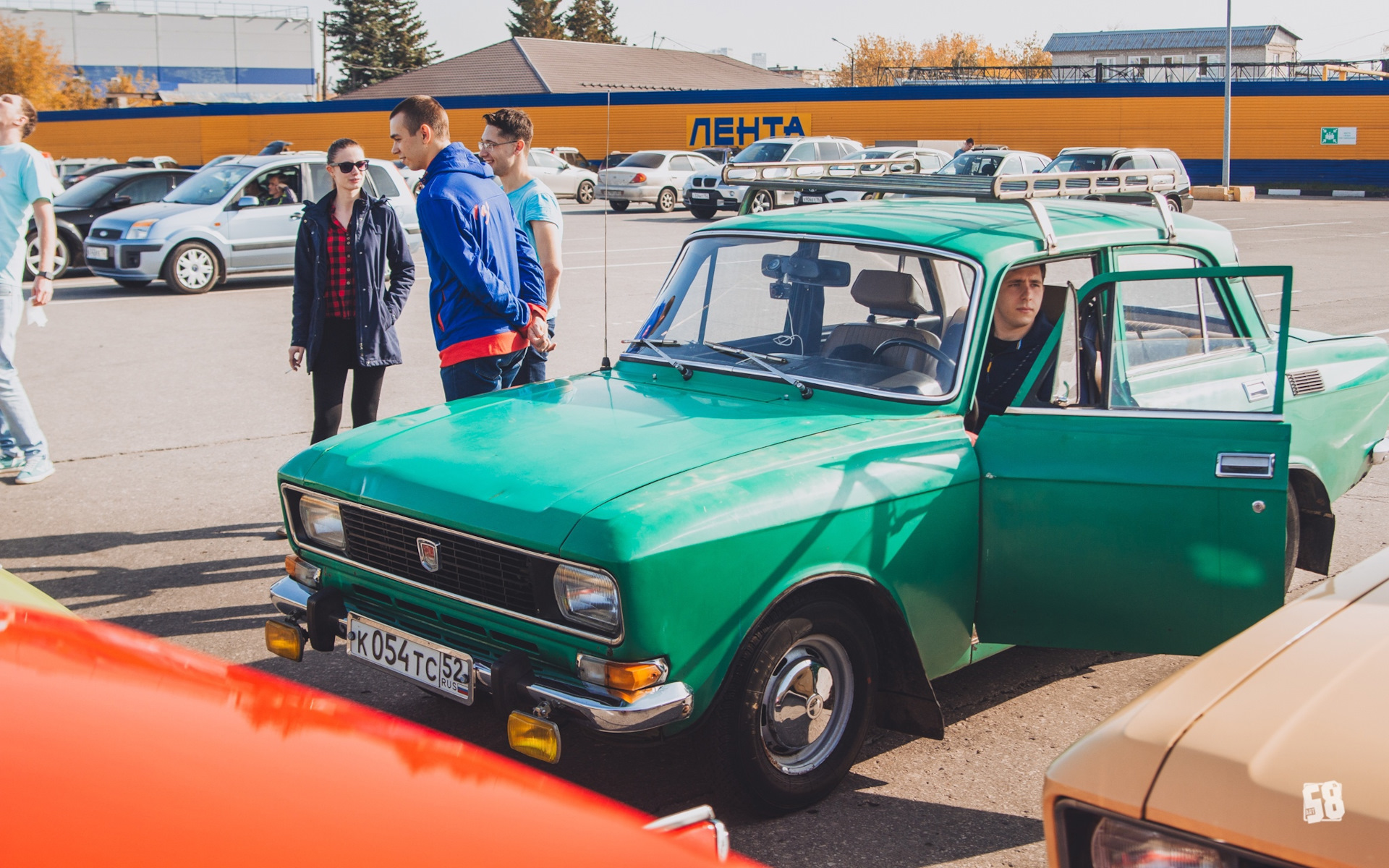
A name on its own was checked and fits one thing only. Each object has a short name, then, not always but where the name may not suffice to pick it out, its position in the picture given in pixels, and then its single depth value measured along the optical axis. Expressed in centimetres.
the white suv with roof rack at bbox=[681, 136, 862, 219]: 2625
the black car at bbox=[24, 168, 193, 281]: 1648
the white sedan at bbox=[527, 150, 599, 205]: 3288
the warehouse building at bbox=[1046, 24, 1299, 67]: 8512
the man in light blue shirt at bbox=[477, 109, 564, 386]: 575
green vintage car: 308
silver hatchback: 1457
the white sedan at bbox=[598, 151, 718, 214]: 2903
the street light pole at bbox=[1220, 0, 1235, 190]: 3516
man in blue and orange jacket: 474
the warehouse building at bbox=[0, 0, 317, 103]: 9194
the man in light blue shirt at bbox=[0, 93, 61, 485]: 640
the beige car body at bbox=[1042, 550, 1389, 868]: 172
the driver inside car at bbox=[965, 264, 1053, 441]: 414
